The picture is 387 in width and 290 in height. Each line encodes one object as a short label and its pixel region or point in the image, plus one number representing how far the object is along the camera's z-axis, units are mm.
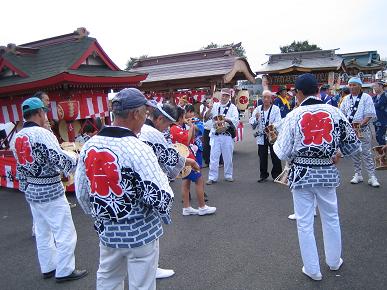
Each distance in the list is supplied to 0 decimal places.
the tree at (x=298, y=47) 49875
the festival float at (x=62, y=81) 6402
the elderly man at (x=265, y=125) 6266
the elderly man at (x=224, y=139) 6547
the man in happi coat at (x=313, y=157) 2789
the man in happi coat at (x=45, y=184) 3010
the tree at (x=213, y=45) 51150
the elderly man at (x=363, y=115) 5484
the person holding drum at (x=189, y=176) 4488
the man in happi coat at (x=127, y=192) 1740
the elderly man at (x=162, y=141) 2688
